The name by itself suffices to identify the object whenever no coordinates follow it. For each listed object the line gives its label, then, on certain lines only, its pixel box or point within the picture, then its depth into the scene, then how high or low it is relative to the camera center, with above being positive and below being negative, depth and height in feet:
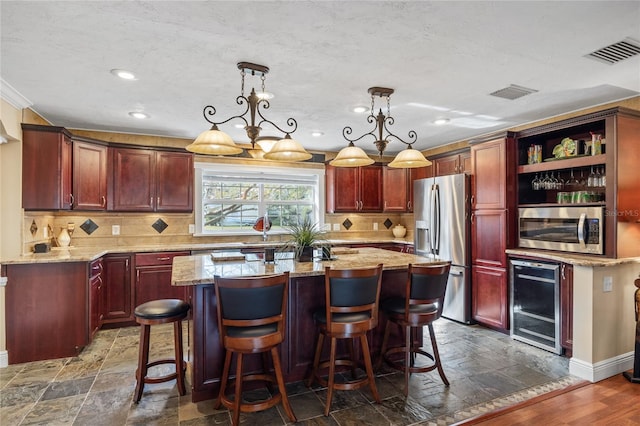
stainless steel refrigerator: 14.62 -0.73
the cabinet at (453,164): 16.56 +2.46
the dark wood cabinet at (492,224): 13.24 -0.38
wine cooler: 11.50 -3.03
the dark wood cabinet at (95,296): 12.02 -2.85
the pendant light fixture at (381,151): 10.09 +1.66
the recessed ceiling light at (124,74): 9.29 +3.73
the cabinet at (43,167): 11.68 +1.61
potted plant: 10.23 -0.81
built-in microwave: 10.90 -0.47
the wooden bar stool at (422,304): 8.65 -2.21
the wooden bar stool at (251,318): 7.06 -2.10
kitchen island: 8.41 -2.17
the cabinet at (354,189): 19.60 +1.42
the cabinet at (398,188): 20.29 +1.51
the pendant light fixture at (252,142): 8.09 +1.68
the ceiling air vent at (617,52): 7.82 +3.72
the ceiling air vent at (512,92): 10.59 +3.73
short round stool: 8.36 -2.69
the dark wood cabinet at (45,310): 10.87 -2.98
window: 17.75 +0.96
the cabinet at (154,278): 14.40 -2.58
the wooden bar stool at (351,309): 7.87 -2.11
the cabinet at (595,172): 10.42 +1.45
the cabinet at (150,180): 15.19 +1.52
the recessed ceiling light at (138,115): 12.98 +3.70
